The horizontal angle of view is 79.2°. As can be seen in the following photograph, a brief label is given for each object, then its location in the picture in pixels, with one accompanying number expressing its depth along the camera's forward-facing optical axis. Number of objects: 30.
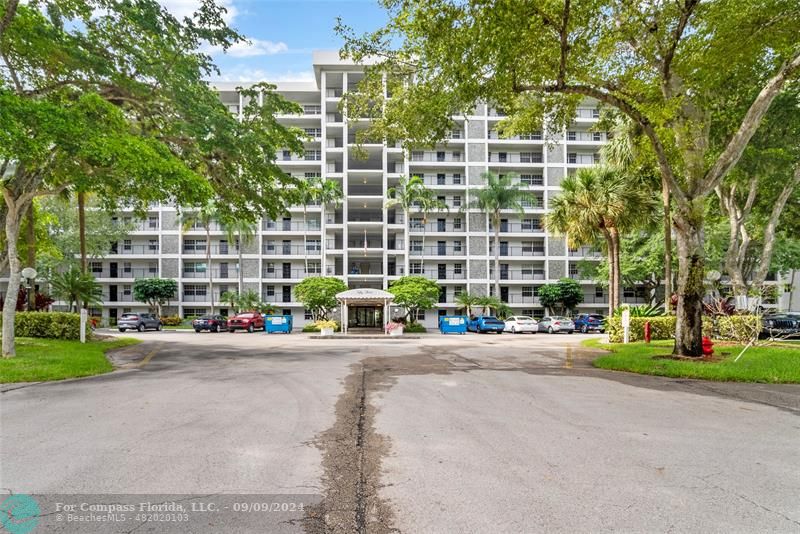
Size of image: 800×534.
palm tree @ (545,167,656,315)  25.44
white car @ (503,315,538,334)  38.22
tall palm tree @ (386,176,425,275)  45.28
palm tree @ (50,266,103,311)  24.88
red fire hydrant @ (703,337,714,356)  14.00
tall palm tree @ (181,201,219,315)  44.51
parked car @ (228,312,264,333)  38.94
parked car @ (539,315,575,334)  39.22
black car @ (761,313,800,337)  30.99
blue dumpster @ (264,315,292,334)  37.19
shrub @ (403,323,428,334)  39.11
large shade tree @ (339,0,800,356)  10.97
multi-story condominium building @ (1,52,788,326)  51.47
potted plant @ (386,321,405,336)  34.16
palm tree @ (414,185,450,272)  45.97
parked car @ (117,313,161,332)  37.62
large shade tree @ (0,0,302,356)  11.80
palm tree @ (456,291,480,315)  44.62
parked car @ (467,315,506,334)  36.81
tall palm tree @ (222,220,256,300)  45.50
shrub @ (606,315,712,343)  21.84
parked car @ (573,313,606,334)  39.56
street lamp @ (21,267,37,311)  18.25
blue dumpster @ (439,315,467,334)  37.62
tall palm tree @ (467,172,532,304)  45.28
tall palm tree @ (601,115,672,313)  20.95
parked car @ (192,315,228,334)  38.12
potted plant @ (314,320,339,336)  32.94
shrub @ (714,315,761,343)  16.47
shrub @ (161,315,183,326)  47.62
